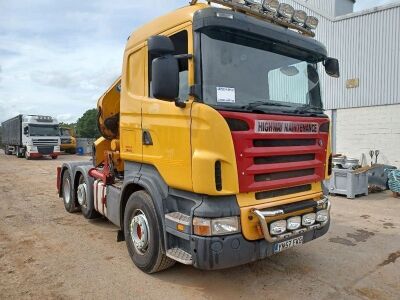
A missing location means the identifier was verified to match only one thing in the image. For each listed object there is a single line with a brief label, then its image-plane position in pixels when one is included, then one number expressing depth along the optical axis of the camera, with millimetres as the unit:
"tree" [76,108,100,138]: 75938
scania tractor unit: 3322
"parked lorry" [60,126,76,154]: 31656
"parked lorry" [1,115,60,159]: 24641
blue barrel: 32156
